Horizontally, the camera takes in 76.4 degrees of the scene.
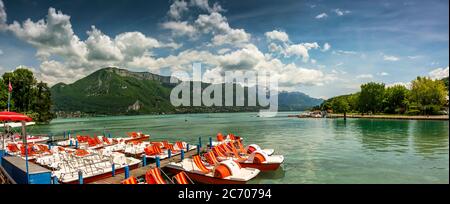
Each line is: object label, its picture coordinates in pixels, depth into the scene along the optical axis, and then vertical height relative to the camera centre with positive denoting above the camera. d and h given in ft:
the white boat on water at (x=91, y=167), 53.06 -13.04
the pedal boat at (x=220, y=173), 50.35 -12.70
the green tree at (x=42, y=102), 252.83 +2.03
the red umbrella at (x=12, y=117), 38.75 -1.74
